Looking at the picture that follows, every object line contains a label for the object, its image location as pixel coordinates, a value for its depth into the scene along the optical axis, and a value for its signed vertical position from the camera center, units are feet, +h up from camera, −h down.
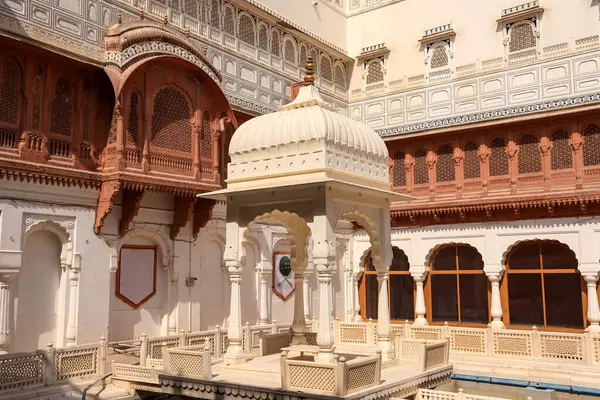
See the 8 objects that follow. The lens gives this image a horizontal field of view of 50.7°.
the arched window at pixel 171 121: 49.98 +13.60
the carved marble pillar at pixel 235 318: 37.96 -1.58
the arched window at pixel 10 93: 41.98 +13.23
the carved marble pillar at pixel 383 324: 39.40 -2.04
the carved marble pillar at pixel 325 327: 33.83 -1.89
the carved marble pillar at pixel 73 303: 43.98 -0.75
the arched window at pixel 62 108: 45.16 +13.13
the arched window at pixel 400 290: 72.54 +0.12
